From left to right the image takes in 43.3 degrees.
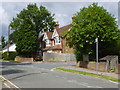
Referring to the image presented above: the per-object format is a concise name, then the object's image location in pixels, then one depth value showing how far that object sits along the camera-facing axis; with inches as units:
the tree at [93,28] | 697.6
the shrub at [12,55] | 1752.0
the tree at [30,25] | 1546.0
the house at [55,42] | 1497.3
